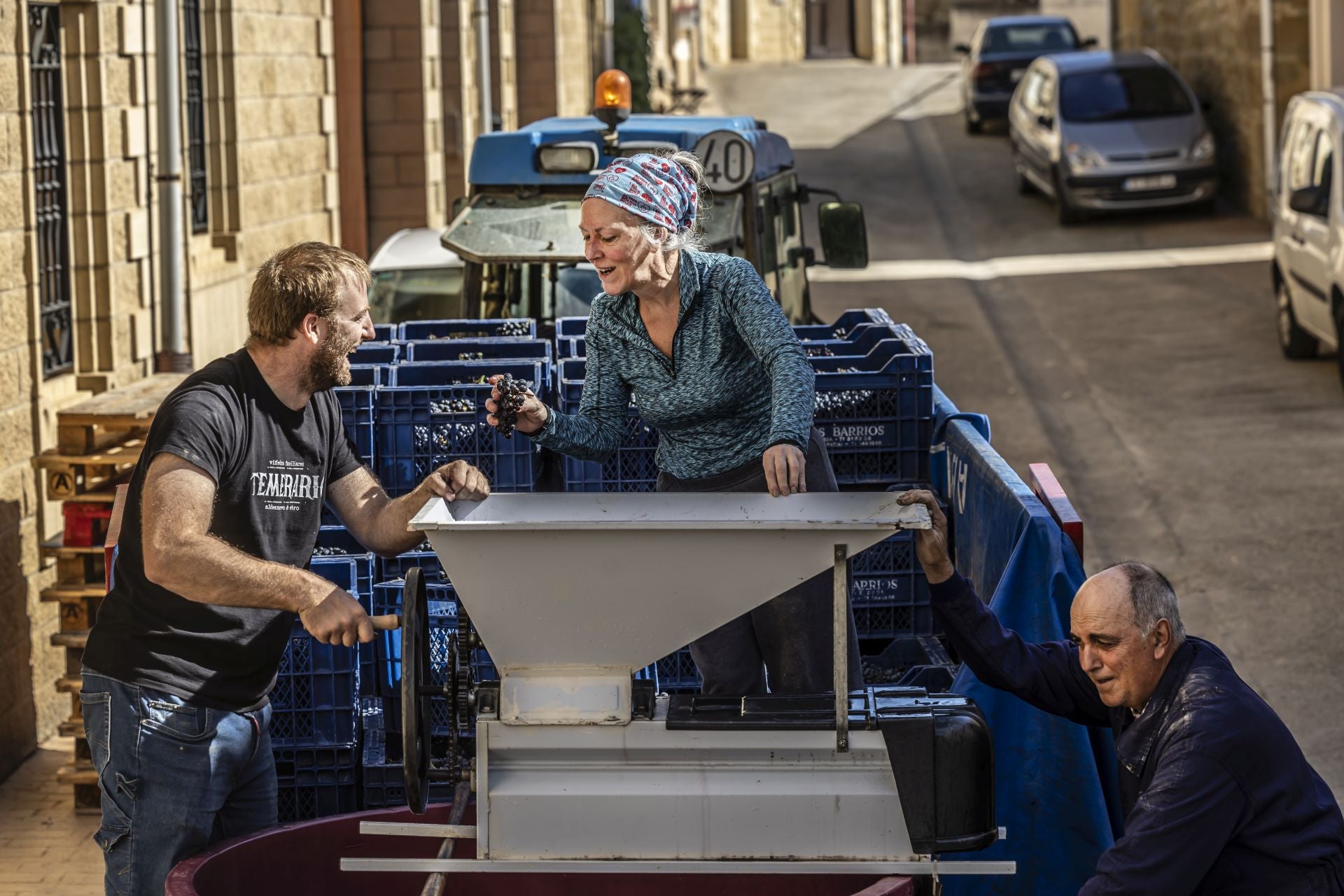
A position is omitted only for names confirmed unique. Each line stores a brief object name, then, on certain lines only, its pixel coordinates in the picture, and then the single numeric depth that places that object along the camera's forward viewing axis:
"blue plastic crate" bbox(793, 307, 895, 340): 7.60
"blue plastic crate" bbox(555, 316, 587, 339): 7.26
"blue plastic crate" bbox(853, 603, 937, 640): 6.27
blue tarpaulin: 4.93
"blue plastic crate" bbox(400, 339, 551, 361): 7.00
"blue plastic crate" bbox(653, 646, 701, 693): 5.78
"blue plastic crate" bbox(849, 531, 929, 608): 6.23
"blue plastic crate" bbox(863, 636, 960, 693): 5.59
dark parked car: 29.47
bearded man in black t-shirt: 4.08
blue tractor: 8.35
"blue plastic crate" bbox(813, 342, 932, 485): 6.50
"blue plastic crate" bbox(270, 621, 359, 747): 5.25
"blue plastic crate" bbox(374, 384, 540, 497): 6.13
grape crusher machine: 3.83
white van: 13.10
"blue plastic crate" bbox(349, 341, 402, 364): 7.00
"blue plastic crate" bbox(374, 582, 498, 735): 5.41
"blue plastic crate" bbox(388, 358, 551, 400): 6.50
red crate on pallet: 7.24
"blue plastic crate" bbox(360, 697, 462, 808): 5.20
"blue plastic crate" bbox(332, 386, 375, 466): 6.11
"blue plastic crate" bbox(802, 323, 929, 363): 6.96
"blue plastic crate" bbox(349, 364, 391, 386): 6.48
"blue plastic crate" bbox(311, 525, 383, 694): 5.41
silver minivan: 21.69
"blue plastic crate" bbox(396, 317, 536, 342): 7.50
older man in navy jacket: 3.82
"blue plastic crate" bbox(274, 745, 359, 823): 5.26
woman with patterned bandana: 4.35
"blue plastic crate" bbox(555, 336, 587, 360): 6.99
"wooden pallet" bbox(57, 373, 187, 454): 7.46
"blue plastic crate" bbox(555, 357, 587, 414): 6.36
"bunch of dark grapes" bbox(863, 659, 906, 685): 5.87
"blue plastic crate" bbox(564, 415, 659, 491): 6.23
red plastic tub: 4.33
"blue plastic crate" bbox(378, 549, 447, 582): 5.95
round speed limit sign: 8.11
